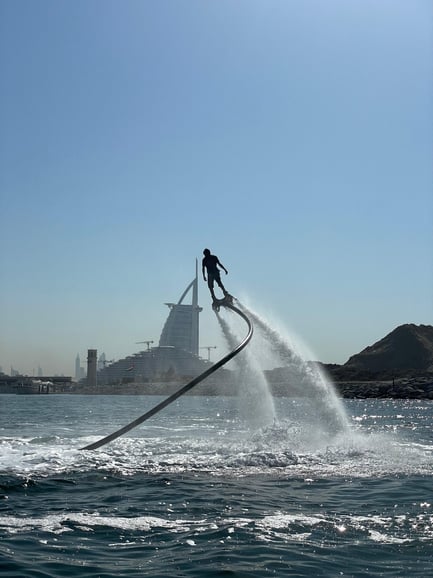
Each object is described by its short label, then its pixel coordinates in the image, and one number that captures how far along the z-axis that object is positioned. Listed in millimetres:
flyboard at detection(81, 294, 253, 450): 21173
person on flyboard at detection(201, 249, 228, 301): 24109
